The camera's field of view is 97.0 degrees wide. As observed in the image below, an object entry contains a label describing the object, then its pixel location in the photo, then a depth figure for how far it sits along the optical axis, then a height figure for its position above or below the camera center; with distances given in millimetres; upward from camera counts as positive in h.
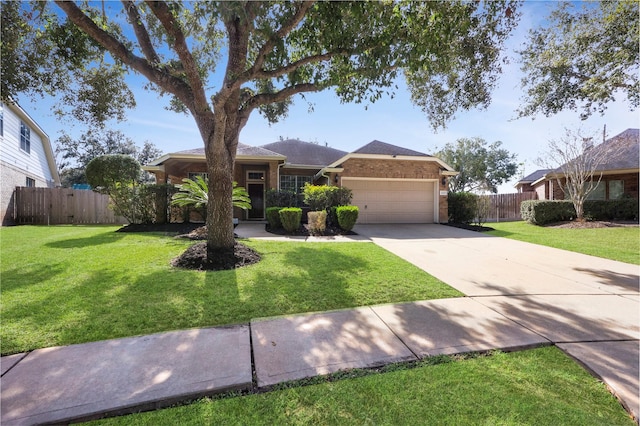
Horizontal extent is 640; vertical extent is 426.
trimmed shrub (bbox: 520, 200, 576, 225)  14406 -248
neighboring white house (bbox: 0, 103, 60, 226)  13055 +2997
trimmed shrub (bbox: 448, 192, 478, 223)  14162 +39
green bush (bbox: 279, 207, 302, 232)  10398 -362
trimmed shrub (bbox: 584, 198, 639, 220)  14555 -173
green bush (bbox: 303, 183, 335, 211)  11192 +446
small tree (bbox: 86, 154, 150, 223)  15617 +2205
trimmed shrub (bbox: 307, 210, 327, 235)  10359 -517
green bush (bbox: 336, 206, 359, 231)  10594 -309
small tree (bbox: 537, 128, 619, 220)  14047 +2395
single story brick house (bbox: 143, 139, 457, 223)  13594 +1666
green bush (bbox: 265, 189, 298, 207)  12273 +447
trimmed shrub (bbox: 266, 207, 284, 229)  11091 -347
